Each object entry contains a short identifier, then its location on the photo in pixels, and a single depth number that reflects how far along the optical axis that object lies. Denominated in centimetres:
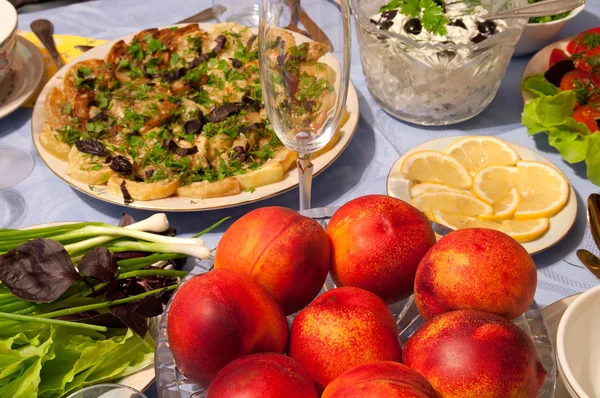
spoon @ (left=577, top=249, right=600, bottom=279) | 97
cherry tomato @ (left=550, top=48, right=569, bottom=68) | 137
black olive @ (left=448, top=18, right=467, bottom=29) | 124
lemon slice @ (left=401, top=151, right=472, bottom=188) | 112
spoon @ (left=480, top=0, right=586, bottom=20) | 118
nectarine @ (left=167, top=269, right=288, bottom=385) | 58
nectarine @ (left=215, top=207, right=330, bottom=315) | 66
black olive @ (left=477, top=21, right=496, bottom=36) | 122
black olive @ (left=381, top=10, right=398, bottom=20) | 130
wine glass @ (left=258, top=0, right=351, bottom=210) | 82
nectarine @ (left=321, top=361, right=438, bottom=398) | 49
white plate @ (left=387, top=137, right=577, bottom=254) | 99
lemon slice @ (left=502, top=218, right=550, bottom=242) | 99
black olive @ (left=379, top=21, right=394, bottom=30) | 128
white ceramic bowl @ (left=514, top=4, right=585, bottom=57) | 142
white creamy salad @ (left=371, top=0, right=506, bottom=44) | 123
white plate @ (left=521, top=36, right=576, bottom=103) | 139
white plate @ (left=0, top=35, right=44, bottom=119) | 138
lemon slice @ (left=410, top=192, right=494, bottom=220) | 105
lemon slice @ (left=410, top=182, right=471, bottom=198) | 109
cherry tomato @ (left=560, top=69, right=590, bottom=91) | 126
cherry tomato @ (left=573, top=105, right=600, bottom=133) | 121
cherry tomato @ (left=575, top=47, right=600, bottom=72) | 128
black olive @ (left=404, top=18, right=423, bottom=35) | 126
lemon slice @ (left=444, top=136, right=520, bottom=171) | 117
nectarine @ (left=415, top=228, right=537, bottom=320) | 62
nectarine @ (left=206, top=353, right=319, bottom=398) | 52
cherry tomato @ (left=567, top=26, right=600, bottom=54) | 136
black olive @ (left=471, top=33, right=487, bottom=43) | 120
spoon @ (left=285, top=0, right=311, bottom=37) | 80
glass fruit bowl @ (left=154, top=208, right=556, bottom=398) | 64
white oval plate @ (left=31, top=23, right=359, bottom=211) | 106
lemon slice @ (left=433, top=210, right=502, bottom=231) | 102
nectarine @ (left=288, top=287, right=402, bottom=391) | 59
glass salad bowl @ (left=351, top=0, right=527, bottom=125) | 117
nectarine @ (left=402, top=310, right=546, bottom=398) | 54
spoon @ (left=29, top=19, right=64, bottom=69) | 151
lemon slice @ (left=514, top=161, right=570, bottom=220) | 104
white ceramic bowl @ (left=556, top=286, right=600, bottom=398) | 67
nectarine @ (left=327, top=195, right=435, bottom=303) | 68
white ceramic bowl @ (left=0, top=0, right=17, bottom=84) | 135
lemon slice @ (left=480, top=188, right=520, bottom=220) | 104
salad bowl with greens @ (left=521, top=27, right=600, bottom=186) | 118
